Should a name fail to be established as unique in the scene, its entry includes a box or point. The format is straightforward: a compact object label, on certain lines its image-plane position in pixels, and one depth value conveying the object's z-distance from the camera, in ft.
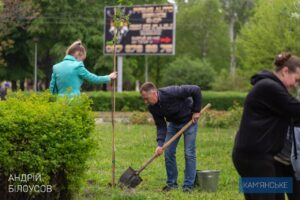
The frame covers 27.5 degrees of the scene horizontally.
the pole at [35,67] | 147.94
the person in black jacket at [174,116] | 26.29
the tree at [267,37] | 114.11
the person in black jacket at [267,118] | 15.87
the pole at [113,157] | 25.68
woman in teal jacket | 26.81
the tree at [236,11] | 214.07
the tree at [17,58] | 148.46
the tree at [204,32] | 194.18
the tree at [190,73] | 158.81
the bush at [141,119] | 71.36
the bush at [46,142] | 19.81
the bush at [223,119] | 64.95
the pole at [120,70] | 113.53
